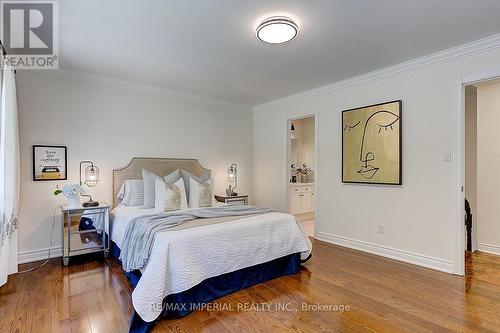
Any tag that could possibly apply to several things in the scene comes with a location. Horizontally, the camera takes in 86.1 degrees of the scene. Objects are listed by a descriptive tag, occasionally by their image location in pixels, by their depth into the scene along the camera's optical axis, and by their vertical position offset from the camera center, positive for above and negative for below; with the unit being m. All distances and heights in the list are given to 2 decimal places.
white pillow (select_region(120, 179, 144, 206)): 3.82 -0.38
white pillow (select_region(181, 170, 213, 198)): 4.13 -0.19
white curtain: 2.68 -0.10
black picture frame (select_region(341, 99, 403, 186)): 3.44 +0.29
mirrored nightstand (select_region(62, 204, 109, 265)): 3.30 -0.82
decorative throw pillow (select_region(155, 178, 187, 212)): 3.46 -0.41
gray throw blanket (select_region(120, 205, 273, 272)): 2.43 -0.60
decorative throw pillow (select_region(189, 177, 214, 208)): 3.87 -0.42
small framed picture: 3.44 +0.05
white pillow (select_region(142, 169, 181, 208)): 3.64 -0.24
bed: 2.13 -0.88
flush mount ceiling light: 2.36 +1.25
